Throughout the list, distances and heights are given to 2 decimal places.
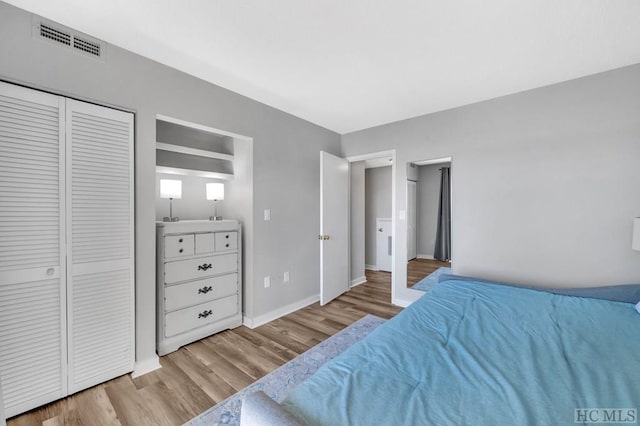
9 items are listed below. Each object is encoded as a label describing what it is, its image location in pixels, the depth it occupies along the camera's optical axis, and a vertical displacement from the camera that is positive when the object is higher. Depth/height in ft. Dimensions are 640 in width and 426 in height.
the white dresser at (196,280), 7.21 -2.15
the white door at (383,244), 15.57 -1.94
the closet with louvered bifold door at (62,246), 4.93 -0.76
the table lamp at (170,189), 7.81 +0.71
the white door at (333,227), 10.69 -0.62
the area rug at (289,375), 5.05 -4.07
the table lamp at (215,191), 9.03 +0.76
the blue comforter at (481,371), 2.82 -2.19
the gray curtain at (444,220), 10.08 -0.25
